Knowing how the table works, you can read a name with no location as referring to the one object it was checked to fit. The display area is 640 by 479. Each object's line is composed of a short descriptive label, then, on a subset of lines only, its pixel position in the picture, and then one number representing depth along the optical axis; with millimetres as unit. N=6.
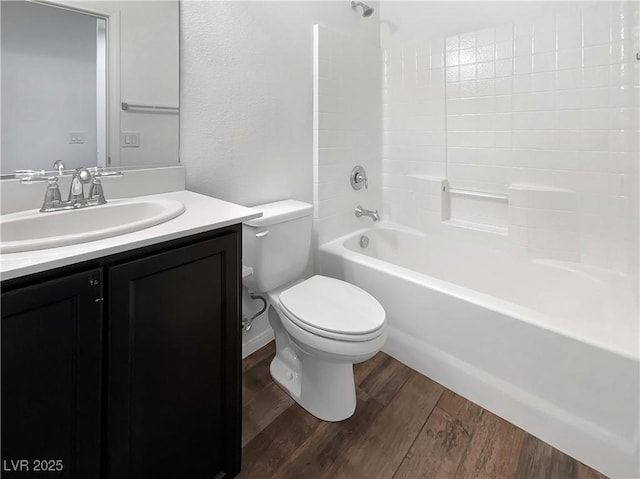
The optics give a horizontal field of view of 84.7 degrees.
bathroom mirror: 1097
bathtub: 1220
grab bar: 2092
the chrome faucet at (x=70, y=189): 1077
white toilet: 1348
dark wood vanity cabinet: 712
